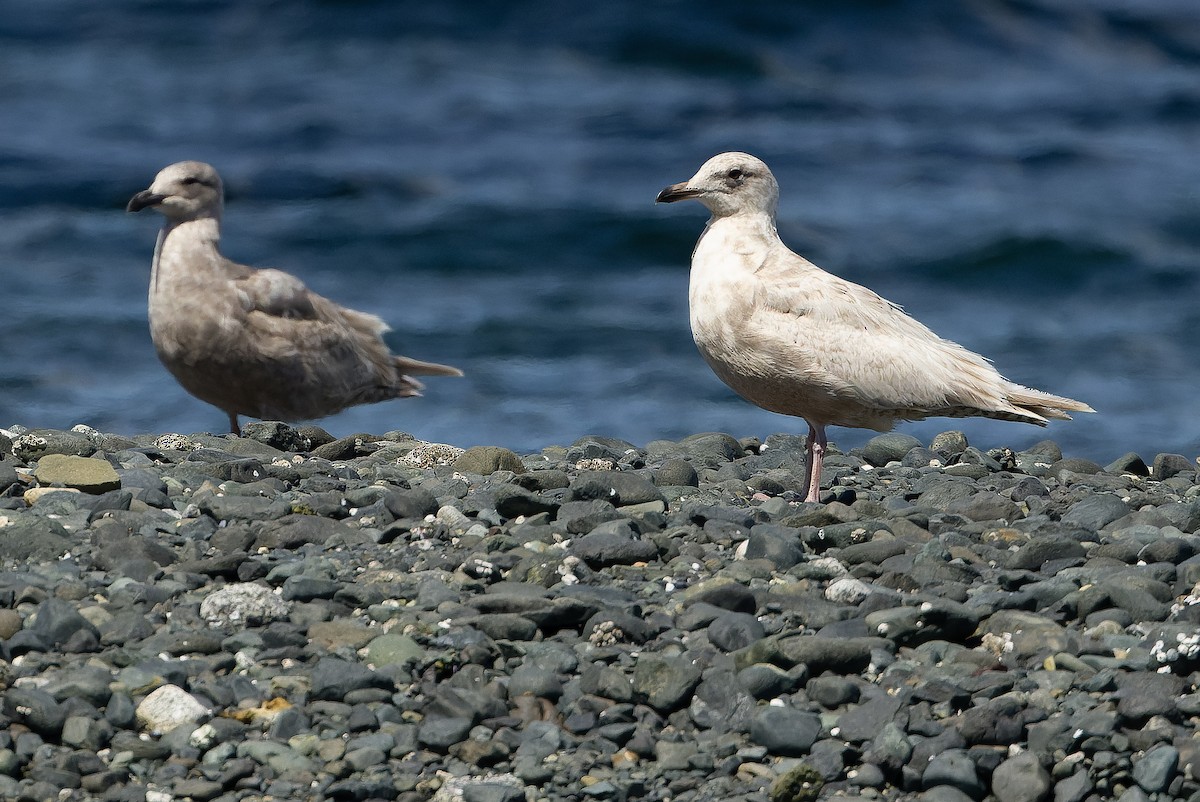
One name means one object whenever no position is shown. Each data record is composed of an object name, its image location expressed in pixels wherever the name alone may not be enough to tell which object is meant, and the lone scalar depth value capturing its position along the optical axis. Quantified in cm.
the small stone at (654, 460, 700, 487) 1411
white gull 1464
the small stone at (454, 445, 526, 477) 1449
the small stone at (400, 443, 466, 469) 1508
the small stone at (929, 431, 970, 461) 1633
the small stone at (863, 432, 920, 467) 1641
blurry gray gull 1847
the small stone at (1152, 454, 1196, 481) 1588
